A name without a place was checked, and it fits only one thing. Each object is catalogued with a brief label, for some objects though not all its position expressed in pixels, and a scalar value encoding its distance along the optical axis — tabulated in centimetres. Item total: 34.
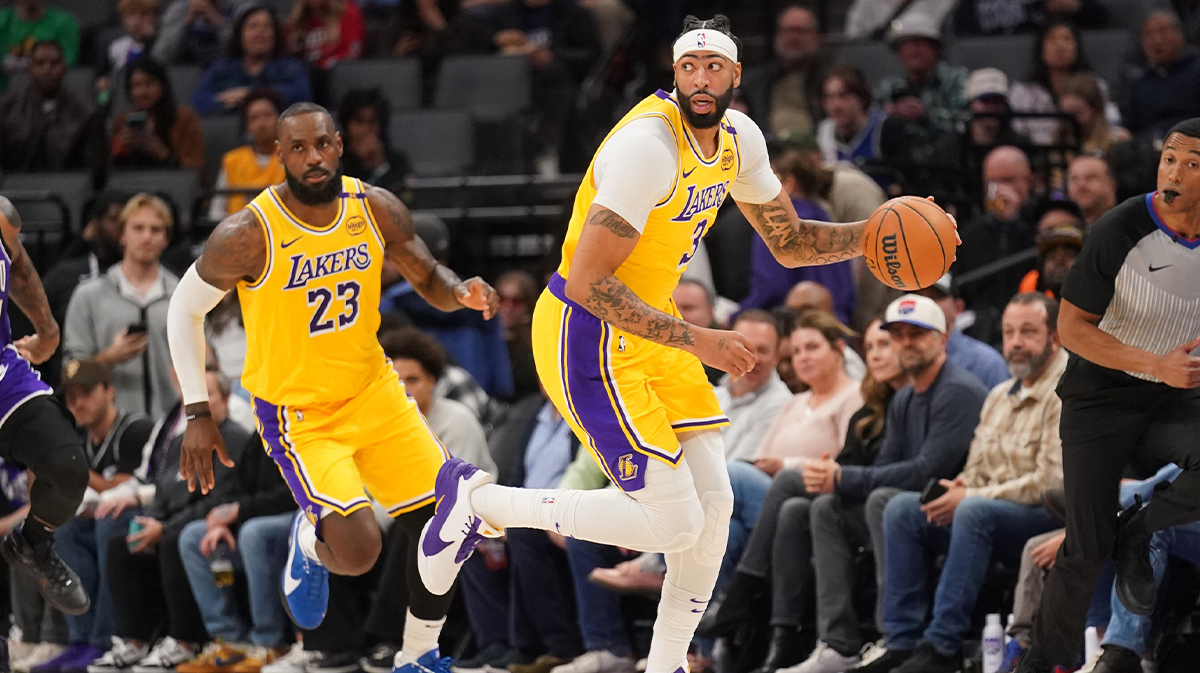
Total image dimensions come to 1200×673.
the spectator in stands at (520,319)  1873
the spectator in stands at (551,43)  2416
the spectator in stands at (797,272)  1834
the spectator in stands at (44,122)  2417
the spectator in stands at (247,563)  1675
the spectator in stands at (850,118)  2075
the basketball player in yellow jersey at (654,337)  1066
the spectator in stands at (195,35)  2648
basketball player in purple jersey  1302
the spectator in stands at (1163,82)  2048
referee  1176
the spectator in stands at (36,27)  2767
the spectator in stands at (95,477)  1795
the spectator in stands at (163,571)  1733
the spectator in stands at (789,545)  1488
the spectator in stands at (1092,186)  1762
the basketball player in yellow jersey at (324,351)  1255
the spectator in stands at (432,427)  1631
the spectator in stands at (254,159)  2250
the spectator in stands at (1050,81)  2147
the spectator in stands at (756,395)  1639
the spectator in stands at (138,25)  2656
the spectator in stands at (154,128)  2322
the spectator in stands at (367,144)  2187
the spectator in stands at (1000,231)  1883
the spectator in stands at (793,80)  2189
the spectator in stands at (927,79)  2131
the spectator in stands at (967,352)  1591
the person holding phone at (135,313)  1942
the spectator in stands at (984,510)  1378
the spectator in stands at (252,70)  2427
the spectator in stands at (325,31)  2575
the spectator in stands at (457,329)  1905
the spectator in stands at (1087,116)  2056
